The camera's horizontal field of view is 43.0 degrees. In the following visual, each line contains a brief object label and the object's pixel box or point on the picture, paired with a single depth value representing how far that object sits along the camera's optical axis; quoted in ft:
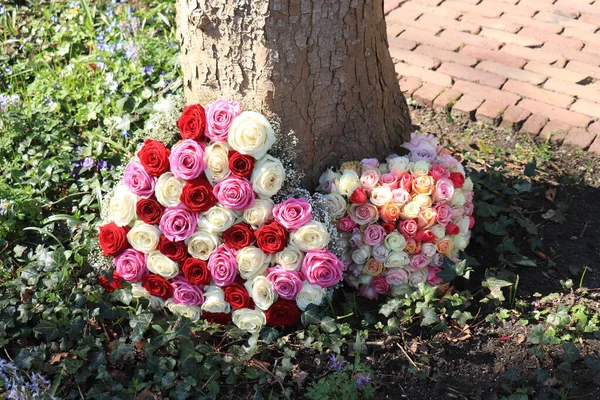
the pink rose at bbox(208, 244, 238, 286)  9.54
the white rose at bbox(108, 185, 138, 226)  9.83
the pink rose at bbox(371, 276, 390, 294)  10.34
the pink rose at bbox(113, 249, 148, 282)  9.86
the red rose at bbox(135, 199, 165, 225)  9.68
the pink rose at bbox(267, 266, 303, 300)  9.53
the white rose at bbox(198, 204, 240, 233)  9.49
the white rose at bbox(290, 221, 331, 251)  9.46
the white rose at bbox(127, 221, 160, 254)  9.70
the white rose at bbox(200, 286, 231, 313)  9.77
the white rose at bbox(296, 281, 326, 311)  9.64
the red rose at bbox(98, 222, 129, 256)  9.85
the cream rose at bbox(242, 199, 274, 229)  9.53
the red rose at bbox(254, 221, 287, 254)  9.43
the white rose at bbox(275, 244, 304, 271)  9.55
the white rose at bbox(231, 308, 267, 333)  9.73
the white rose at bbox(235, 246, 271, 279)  9.50
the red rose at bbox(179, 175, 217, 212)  9.43
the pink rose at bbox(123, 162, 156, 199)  9.72
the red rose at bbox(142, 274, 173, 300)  9.86
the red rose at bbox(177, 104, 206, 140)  9.75
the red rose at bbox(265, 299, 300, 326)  9.66
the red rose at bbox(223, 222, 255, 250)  9.53
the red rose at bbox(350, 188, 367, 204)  10.05
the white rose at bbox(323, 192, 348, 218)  10.07
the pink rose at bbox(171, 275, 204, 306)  9.81
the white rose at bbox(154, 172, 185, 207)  9.55
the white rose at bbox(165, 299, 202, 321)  9.92
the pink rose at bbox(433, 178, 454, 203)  10.20
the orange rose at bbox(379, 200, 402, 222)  10.07
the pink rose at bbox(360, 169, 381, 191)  10.18
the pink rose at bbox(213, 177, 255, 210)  9.39
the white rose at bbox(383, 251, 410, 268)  10.09
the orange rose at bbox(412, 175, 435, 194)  10.18
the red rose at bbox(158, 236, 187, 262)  9.70
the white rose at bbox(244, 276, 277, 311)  9.55
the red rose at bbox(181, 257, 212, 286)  9.65
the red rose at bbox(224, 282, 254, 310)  9.64
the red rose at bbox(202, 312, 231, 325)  10.00
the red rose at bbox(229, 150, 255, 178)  9.44
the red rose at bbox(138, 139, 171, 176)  9.66
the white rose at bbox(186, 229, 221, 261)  9.60
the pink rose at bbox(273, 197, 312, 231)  9.46
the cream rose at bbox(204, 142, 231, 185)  9.50
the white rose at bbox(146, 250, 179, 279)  9.77
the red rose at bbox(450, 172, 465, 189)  10.53
